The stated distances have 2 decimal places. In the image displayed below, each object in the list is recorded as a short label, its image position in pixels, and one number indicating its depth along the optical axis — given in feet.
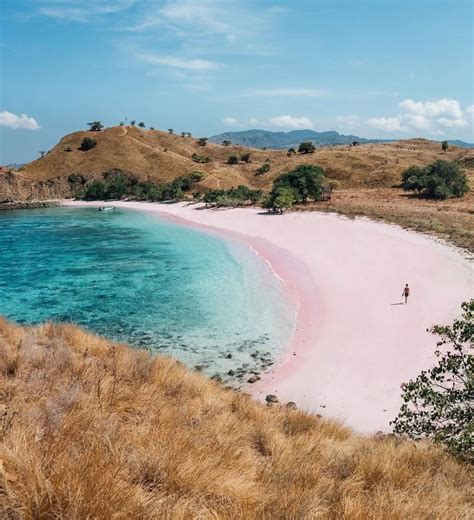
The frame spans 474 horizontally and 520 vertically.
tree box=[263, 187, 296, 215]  198.28
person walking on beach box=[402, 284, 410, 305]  80.48
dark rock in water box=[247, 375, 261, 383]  56.08
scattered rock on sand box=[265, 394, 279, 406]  48.84
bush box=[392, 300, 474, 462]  24.58
